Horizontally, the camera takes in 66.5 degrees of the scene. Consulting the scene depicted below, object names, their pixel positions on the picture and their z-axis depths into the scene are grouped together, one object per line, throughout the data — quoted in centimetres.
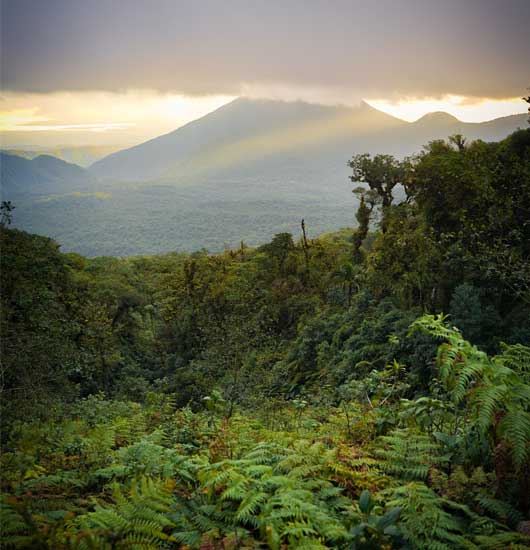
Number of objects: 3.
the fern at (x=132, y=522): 268
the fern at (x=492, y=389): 302
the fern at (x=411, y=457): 363
